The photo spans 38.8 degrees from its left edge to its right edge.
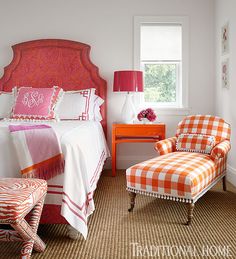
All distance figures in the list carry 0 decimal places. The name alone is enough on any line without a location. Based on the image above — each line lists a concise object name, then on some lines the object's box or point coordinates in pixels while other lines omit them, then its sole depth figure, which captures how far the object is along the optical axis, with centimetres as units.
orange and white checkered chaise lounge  267
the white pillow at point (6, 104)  400
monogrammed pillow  376
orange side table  420
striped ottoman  175
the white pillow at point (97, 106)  438
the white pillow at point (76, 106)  407
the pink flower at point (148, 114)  426
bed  232
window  461
